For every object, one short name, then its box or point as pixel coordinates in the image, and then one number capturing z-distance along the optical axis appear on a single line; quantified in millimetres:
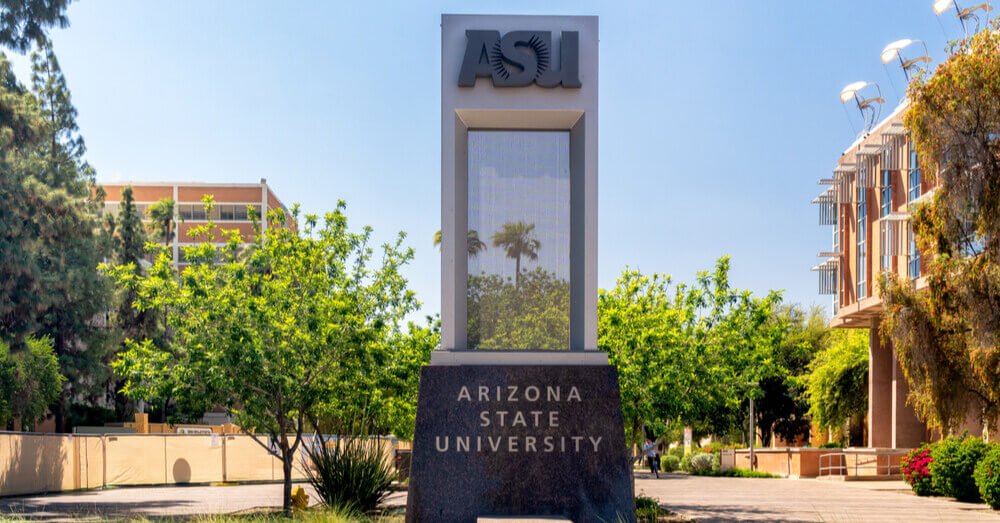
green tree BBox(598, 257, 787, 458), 20811
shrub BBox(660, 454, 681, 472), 59938
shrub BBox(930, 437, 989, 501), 26844
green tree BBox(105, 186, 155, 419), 62688
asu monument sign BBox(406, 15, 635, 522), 12500
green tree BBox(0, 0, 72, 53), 31719
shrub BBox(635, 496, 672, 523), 17891
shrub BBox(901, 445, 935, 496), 29297
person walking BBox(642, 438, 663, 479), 46338
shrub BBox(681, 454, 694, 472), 56631
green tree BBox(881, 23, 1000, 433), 24688
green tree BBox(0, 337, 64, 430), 40250
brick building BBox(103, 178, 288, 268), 119375
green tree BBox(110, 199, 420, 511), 21797
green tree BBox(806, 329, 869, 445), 50781
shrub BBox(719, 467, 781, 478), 48312
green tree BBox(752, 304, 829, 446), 61750
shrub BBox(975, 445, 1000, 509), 23812
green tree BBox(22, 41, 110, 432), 37828
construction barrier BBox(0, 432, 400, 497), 32438
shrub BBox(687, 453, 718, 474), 54656
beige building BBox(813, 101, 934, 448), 39500
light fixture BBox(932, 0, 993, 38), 32562
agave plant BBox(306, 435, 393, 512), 14359
